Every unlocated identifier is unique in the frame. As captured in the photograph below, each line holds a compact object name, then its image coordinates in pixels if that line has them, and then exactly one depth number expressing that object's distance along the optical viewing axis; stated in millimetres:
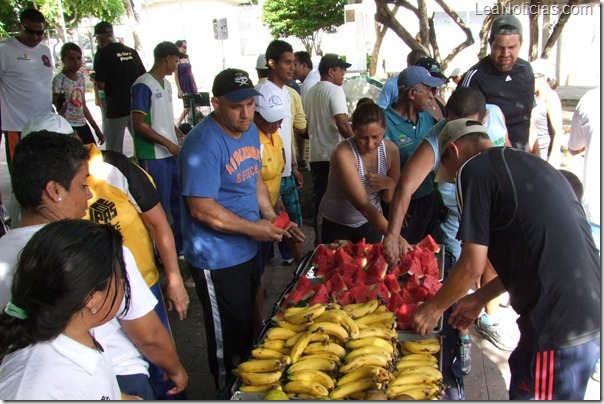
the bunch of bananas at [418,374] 2039
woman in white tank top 3529
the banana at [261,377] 2104
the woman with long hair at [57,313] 1448
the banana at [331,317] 2371
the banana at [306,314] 2425
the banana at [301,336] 2284
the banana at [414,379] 2080
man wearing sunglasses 5414
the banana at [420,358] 2277
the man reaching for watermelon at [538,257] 2121
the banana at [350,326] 2326
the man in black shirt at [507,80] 4305
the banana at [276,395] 1970
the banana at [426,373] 2121
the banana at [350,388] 2000
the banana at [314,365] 2146
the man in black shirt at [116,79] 6129
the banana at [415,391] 2023
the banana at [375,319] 2477
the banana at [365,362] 2107
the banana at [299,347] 2219
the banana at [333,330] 2311
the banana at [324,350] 2254
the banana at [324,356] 2221
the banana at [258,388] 2096
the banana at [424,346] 2318
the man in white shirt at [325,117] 5660
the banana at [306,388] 1999
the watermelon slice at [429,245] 3471
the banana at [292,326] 2436
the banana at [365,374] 2021
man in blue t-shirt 2859
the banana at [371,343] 2246
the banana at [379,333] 2328
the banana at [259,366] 2205
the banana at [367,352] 2184
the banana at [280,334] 2428
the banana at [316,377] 2064
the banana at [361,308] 2551
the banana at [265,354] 2299
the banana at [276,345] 2349
